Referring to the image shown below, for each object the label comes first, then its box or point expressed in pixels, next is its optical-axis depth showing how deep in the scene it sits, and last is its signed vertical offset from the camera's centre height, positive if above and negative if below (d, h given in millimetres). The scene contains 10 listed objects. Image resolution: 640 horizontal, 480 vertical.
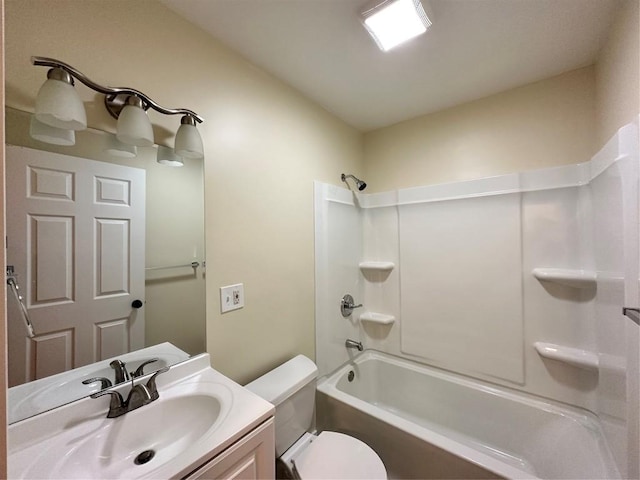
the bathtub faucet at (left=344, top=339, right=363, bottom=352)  2044 -844
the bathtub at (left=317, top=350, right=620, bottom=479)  1225 -1115
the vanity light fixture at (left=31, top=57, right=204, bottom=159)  761 +484
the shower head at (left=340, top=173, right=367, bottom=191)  2045 +530
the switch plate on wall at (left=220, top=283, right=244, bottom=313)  1250 -276
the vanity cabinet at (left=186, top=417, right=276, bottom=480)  711 -682
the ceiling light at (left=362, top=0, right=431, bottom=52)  1052 +1016
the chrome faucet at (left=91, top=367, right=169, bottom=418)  846 -545
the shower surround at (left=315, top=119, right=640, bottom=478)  1108 -249
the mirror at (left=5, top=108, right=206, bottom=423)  766 -120
